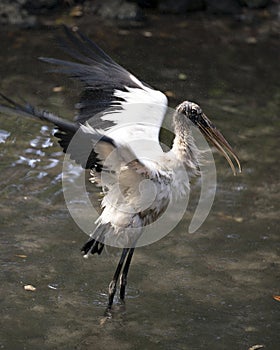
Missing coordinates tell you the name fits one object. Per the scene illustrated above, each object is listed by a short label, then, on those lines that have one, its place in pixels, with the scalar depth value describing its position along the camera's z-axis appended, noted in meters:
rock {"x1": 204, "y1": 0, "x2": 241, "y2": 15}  19.37
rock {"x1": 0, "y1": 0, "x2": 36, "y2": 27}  17.84
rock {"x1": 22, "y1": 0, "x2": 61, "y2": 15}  18.58
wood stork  8.22
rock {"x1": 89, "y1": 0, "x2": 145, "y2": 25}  18.53
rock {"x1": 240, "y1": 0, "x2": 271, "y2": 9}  19.50
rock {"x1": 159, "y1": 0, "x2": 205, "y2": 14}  19.12
